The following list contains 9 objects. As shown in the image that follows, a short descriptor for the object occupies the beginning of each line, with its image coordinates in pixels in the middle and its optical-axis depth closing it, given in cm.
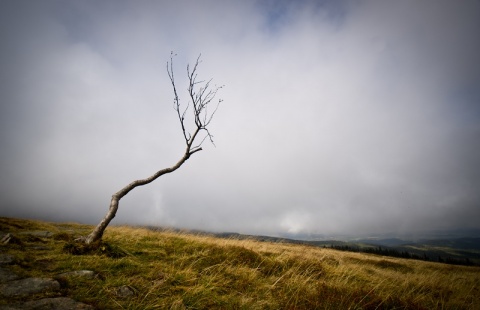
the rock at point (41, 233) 838
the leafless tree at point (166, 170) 714
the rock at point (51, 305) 299
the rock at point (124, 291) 386
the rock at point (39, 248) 618
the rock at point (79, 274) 423
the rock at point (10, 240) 616
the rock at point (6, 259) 457
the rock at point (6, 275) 382
